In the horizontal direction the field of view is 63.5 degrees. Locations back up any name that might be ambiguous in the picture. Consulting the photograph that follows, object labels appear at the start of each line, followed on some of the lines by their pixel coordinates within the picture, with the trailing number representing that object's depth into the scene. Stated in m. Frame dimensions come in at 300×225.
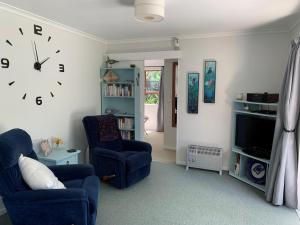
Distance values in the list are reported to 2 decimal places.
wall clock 2.86
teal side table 2.93
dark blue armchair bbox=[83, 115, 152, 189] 3.40
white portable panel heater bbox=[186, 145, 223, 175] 4.05
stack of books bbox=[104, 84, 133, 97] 4.62
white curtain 2.86
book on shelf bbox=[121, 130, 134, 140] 4.75
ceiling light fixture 2.32
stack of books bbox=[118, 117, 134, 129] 4.69
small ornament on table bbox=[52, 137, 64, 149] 3.42
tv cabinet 3.55
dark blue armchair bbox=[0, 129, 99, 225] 2.05
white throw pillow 2.16
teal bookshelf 4.61
